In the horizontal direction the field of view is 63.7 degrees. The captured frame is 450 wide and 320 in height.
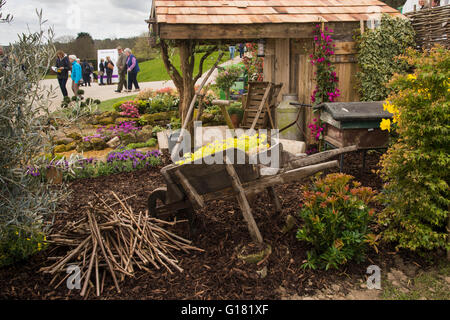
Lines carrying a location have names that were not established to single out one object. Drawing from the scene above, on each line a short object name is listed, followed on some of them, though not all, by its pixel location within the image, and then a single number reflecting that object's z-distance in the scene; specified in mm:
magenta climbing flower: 7603
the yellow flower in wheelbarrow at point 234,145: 4027
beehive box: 5430
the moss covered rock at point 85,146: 8512
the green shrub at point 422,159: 3662
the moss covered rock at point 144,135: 9234
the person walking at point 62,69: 13459
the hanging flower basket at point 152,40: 8516
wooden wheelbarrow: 3646
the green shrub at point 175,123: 9734
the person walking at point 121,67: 15812
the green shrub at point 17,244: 3404
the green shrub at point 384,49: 7434
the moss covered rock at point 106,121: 10945
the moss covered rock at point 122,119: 10188
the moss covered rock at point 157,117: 10477
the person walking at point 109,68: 20866
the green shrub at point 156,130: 9453
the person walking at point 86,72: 21109
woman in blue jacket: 13898
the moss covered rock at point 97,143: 8622
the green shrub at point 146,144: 8617
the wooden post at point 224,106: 6707
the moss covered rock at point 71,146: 8734
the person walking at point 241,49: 15700
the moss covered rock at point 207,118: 10508
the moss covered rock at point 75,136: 9233
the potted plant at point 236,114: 10490
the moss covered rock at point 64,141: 9016
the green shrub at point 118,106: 11281
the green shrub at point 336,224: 3555
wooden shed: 7137
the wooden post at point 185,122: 6586
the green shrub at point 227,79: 12086
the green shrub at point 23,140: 3203
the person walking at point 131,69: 15281
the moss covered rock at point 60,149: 8575
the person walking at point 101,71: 21812
